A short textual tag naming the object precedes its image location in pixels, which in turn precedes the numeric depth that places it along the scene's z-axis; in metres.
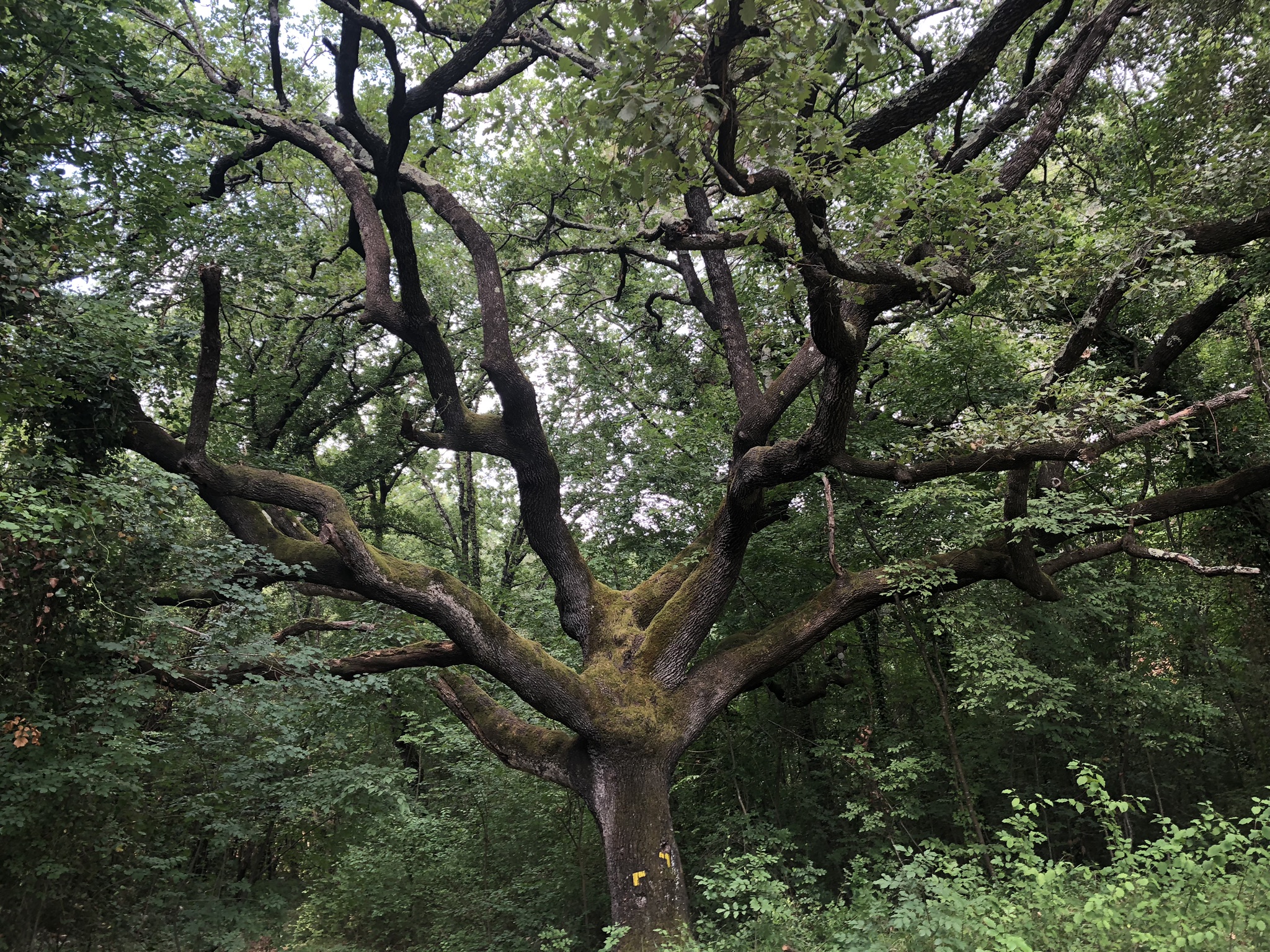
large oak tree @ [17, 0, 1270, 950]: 3.36
